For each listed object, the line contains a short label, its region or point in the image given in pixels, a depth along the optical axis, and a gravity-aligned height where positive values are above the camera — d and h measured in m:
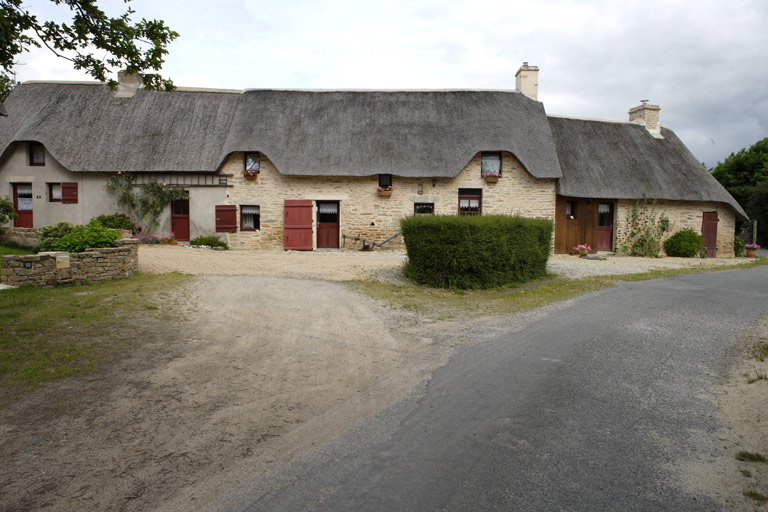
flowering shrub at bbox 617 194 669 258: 20.45 -0.02
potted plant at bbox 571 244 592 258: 19.18 -0.88
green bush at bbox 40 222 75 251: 12.53 -0.30
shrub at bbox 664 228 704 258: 20.14 -0.63
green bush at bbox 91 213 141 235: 17.56 +0.07
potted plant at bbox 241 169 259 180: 18.50 +2.00
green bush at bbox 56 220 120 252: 9.96 -0.34
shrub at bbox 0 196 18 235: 13.66 +0.32
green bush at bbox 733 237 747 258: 22.52 -0.88
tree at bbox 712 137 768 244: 30.95 +3.62
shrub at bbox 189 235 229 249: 18.02 -0.62
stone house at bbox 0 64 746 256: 18.45 +2.46
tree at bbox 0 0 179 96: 6.49 +2.67
